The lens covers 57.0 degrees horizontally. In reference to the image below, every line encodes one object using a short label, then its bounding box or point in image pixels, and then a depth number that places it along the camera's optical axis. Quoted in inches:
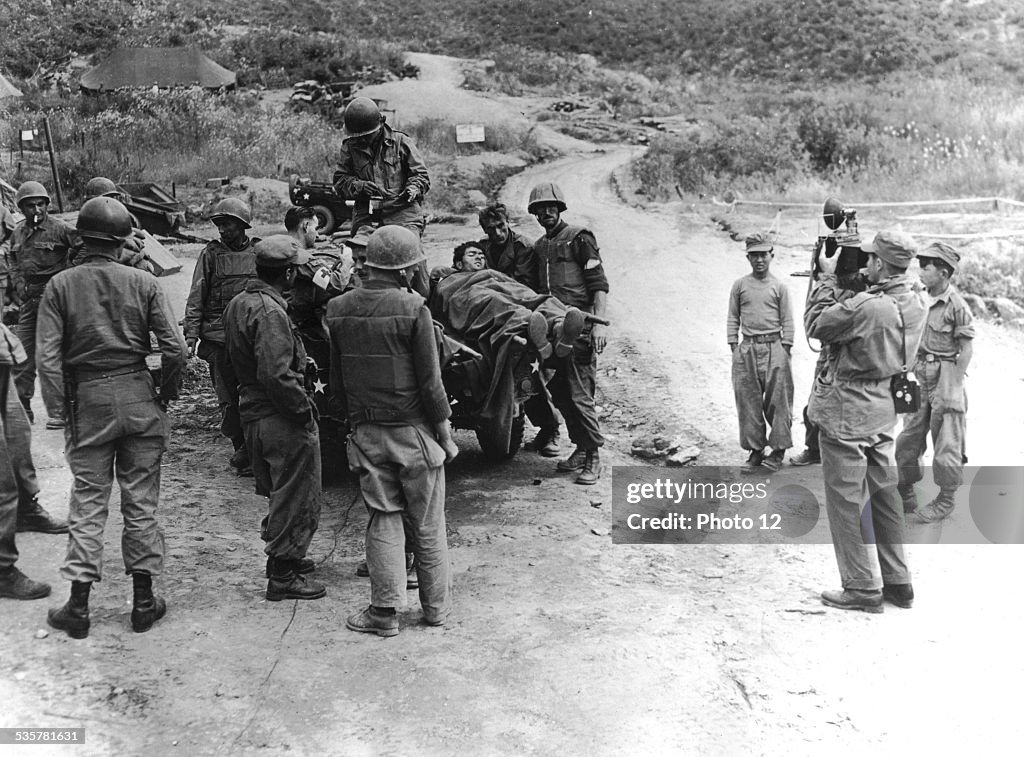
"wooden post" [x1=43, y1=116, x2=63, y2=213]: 357.3
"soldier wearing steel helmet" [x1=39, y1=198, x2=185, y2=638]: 146.3
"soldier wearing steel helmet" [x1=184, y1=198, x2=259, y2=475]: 203.9
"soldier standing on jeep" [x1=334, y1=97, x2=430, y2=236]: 235.1
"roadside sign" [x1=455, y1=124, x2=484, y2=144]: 423.8
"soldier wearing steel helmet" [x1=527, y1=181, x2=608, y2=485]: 222.5
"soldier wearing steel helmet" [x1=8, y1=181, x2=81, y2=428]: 226.7
